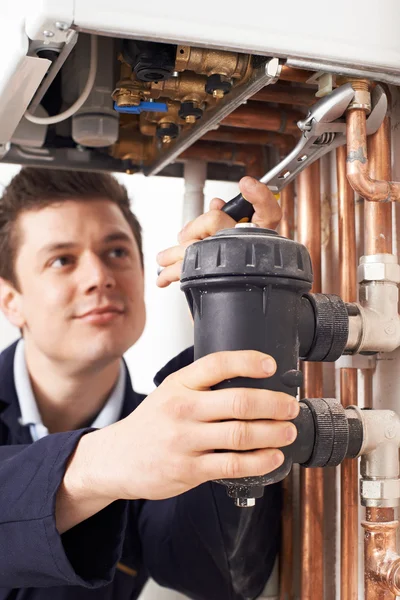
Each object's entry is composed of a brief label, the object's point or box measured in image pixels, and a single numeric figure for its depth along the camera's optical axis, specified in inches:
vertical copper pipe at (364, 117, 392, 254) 24.2
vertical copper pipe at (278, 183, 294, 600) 33.8
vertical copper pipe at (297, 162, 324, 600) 30.2
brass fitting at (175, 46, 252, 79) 22.0
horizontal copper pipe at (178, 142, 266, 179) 38.0
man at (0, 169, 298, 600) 18.3
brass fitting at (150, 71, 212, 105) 24.6
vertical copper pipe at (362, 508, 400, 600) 23.1
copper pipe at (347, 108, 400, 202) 23.0
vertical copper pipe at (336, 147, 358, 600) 26.8
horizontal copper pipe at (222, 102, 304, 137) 30.7
